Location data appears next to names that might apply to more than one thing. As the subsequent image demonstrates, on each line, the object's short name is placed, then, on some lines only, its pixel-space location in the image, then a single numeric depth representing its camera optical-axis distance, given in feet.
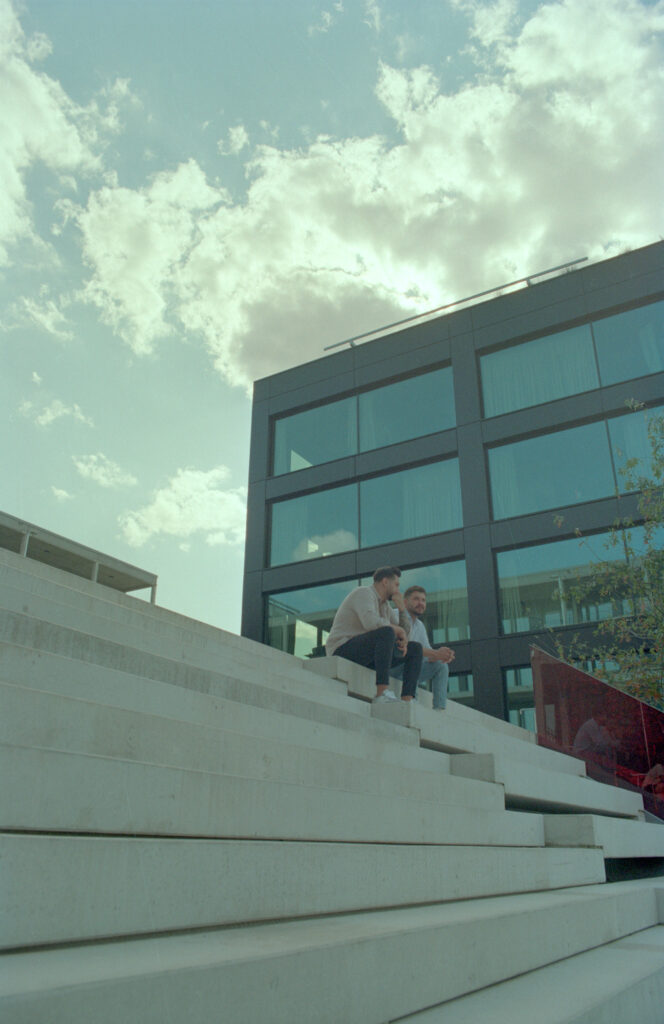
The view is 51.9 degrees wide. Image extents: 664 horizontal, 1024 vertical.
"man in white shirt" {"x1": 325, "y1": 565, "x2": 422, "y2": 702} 18.06
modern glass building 46.32
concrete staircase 5.16
